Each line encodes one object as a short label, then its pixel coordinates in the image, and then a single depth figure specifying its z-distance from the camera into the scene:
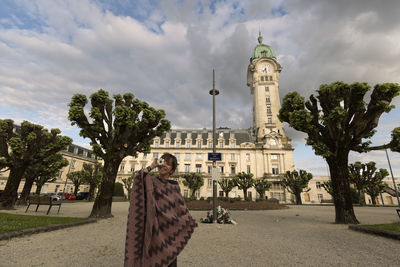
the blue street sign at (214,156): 10.34
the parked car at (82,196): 36.86
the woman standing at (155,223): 2.24
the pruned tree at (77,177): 31.42
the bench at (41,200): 11.89
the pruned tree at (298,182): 33.28
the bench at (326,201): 43.98
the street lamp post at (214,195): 10.03
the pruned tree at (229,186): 33.94
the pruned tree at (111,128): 11.34
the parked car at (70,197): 34.75
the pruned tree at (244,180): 32.04
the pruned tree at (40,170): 15.75
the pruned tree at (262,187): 33.62
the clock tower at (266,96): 49.72
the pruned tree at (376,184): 29.67
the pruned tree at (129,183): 39.47
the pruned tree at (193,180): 33.10
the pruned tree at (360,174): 30.02
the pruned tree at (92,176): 31.11
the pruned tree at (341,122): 10.09
